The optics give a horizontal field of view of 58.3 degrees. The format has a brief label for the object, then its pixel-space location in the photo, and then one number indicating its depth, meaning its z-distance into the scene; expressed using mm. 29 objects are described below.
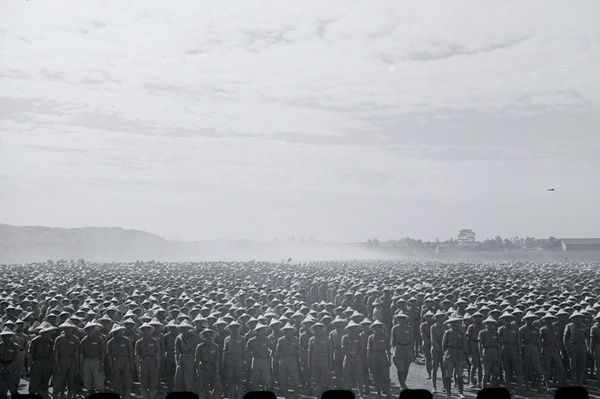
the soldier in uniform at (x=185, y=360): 14023
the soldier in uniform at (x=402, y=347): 15023
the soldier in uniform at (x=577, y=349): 15016
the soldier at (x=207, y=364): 14258
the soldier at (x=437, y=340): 15773
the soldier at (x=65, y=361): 13586
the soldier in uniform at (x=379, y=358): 14586
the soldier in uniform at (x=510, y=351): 14938
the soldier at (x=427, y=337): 16531
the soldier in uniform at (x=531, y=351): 15070
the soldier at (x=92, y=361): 14016
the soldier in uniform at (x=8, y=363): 13469
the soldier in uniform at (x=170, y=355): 15570
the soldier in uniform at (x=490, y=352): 14750
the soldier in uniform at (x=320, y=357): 14562
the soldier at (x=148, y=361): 13797
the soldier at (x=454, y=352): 14495
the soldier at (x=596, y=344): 15094
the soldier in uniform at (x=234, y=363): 14336
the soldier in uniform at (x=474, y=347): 15672
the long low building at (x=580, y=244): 102812
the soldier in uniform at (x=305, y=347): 15711
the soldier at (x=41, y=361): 13539
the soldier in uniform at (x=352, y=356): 14781
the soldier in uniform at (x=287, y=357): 14227
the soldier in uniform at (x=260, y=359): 14086
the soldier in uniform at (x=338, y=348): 15242
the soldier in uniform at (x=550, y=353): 15188
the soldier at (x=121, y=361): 13734
